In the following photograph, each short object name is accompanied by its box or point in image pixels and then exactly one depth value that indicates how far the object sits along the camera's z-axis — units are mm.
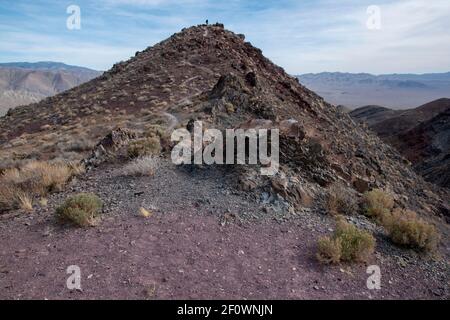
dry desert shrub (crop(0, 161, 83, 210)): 8430
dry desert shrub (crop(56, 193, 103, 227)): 7133
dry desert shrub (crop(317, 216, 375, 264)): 6371
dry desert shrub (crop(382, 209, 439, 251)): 7271
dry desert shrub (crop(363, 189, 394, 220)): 8578
